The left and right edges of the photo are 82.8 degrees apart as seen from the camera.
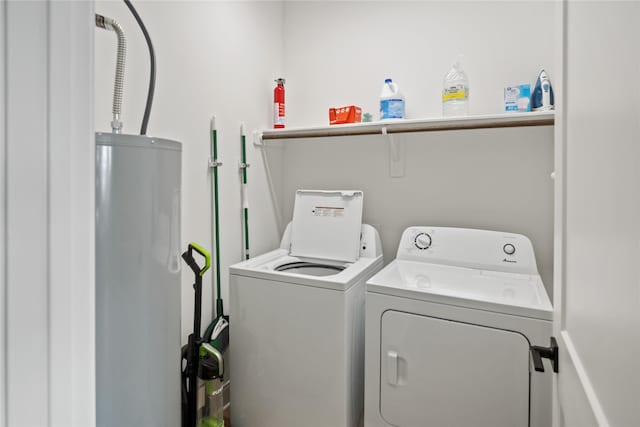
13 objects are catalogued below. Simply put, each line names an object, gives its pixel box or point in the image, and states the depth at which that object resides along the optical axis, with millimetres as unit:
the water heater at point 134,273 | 904
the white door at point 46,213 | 398
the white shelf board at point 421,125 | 1763
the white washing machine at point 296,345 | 1699
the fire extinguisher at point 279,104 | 2441
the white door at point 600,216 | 465
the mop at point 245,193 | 2238
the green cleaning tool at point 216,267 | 1964
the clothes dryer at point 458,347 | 1392
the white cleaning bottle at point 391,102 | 2100
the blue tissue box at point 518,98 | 1836
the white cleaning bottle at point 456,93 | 1951
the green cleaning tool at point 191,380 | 1585
